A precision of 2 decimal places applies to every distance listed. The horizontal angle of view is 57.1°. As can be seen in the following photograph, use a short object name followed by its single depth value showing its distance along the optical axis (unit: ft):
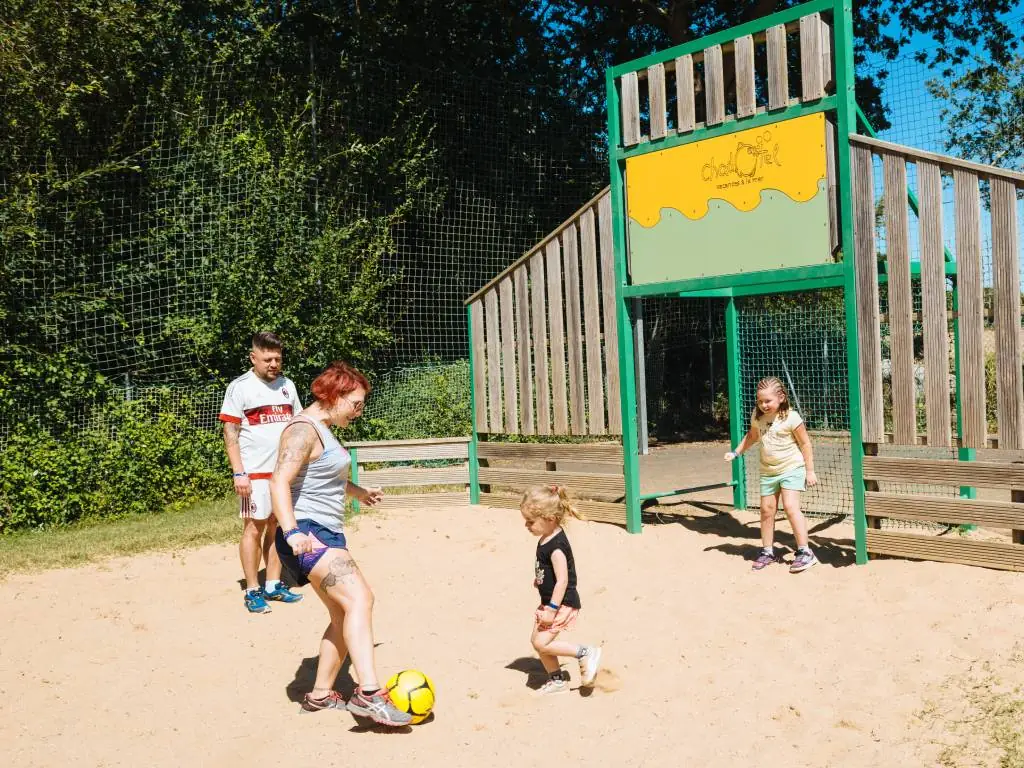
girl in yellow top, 20.99
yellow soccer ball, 13.60
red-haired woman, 13.12
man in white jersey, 19.20
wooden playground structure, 19.36
